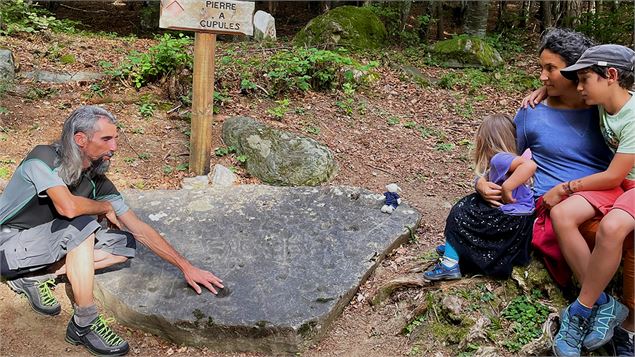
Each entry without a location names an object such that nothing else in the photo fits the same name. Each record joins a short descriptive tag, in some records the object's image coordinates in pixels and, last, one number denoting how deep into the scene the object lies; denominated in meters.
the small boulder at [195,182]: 5.50
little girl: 3.20
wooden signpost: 4.98
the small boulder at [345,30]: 10.66
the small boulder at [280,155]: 5.69
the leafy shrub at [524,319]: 3.10
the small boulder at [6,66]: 6.84
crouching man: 3.21
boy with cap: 2.78
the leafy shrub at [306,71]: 7.39
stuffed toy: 4.71
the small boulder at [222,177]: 5.59
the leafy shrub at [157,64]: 6.90
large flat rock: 3.36
